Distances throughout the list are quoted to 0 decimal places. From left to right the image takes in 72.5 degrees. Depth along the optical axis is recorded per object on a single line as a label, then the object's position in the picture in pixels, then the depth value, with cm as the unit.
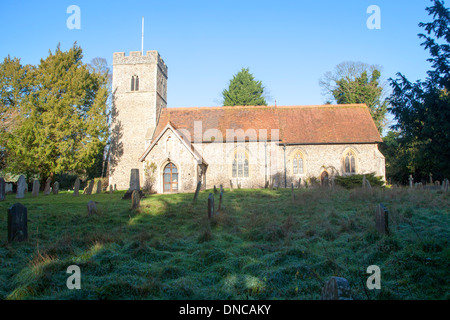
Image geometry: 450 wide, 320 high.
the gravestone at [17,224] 669
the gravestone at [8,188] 2209
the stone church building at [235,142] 2191
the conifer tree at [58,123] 2400
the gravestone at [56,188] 2020
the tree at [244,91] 4278
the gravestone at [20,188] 1630
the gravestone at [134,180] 1573
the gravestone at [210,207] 889
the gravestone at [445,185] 1468
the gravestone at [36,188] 1778
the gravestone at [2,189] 1432
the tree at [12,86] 2538
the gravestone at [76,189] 1758
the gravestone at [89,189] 1980
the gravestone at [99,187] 2173
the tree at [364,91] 3572
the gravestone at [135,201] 1045
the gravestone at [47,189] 1927
